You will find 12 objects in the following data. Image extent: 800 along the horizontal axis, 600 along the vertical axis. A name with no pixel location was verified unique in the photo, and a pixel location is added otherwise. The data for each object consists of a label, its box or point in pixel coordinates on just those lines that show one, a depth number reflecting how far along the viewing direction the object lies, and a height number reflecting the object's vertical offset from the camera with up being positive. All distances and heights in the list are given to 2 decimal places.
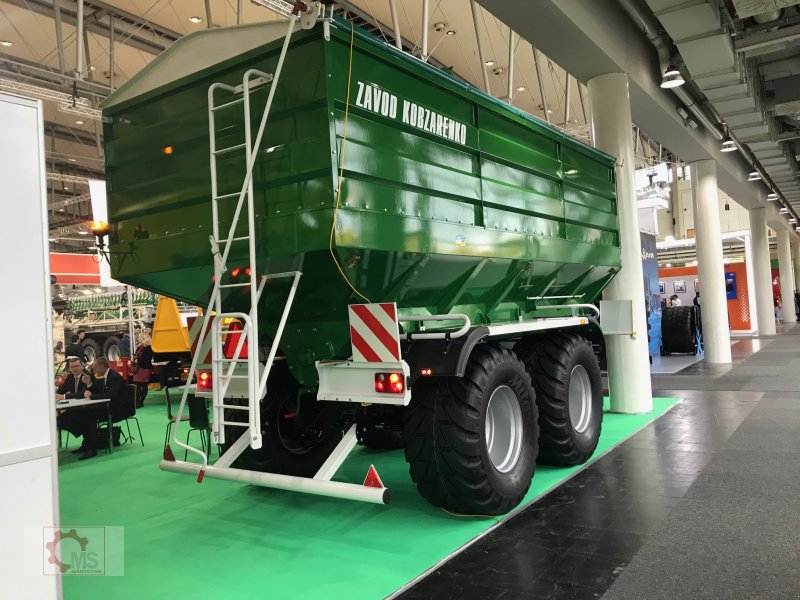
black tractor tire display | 15.54 -0.80
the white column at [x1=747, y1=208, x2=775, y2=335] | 21.23 +0.89
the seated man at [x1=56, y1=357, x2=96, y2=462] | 7.62 -1.15
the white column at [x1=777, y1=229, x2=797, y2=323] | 26.39 +1.18
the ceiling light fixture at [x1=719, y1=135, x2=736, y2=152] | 12.67 +3.22
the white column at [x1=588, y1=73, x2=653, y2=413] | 7.93 +0.37
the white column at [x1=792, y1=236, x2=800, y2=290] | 34.30 +2.19
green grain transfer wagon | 3.48 +0.51
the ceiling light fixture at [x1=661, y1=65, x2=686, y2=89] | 8.09 +2.99
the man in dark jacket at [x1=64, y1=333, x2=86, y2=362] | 14.69 -0.46
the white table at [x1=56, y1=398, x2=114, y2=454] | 7.16 -0.88
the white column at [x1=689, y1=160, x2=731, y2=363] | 13.33 +0.72
